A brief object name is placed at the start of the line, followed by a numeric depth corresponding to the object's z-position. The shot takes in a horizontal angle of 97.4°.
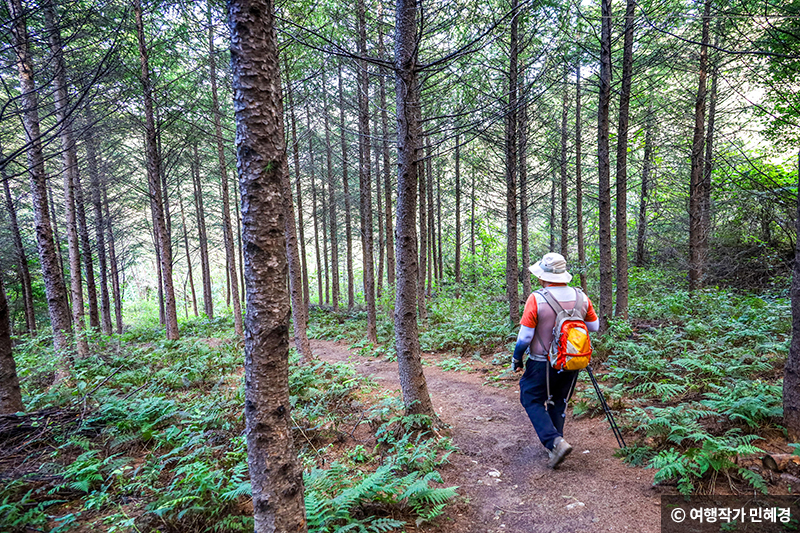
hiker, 4.03
